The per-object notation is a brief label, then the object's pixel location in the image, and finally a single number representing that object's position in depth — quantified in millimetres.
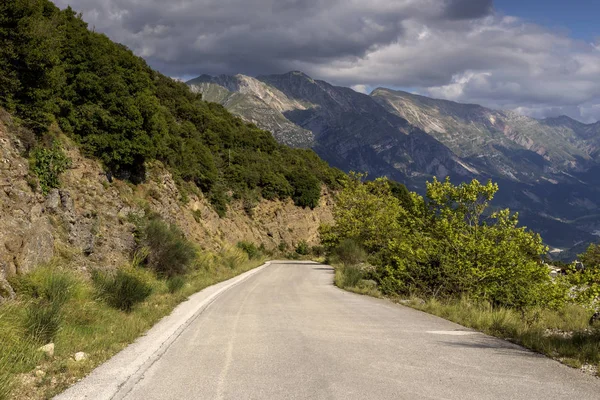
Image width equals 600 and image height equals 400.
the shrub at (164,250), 19016
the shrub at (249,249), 42156
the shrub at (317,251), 59812
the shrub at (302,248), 58766
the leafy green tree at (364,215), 36125
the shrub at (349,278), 21109
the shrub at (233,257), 32412
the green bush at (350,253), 36062
